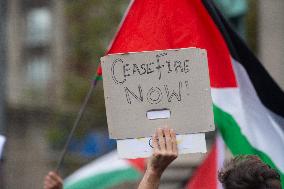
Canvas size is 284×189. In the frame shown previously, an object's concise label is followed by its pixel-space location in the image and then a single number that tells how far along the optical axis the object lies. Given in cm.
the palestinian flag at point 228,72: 851
